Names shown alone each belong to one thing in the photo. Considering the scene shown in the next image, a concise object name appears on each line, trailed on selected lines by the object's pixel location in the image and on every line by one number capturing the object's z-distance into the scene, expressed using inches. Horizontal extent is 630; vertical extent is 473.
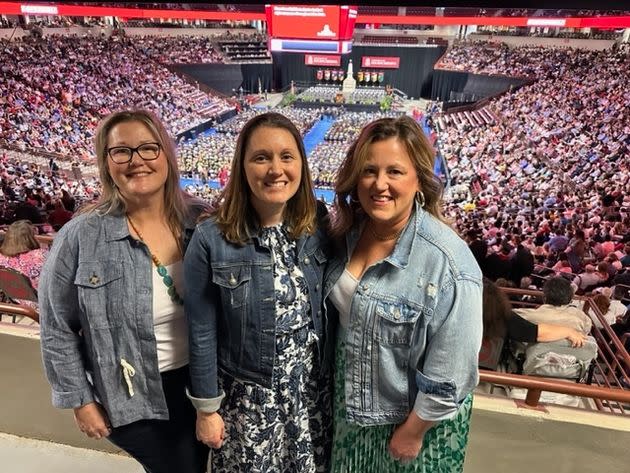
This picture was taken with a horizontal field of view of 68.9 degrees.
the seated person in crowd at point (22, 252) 99.7
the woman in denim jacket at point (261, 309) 45.6
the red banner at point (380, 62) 1295.5
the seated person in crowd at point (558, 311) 79.5
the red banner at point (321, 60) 1298.0
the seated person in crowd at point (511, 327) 72.0
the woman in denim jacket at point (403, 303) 43.6
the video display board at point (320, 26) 476.4
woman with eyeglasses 48.3
